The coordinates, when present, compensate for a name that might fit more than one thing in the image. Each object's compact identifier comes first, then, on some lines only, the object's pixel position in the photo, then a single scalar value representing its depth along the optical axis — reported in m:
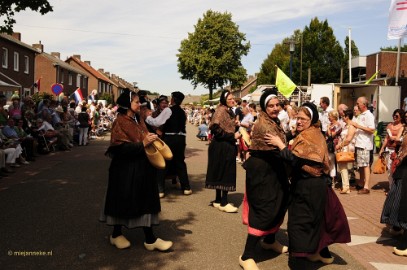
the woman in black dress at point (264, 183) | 4.36
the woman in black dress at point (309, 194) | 4.13
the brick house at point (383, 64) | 37.09
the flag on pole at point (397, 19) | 9.90
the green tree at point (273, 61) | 56.50
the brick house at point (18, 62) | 32.97
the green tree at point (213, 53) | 48.03
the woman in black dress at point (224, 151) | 6.79
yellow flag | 14.67
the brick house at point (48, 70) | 46.19
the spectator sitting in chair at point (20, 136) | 11.03
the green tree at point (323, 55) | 47.21
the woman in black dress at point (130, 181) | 4.71
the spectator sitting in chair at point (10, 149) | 10.43
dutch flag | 23.95
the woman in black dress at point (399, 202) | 5.09
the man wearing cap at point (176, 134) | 7.91
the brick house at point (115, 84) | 84.19
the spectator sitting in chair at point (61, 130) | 15.52
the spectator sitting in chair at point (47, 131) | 14.03
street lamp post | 18.77
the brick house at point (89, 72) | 64.94
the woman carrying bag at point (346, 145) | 8.54
